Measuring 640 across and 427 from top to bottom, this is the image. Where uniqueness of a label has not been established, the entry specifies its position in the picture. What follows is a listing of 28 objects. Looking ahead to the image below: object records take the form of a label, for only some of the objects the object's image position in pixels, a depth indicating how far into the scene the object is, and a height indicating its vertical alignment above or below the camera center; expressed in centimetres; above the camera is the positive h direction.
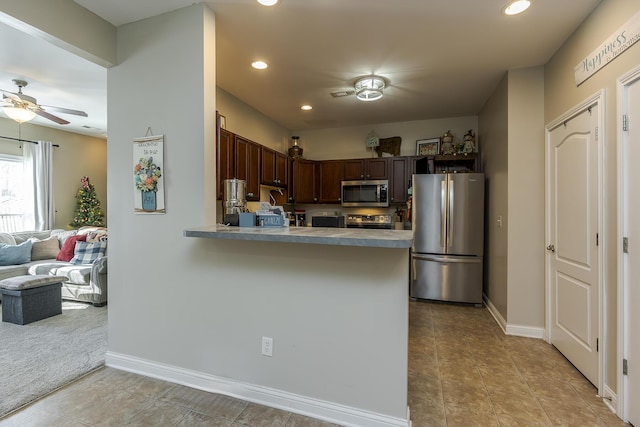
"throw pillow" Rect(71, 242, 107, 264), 434 -52
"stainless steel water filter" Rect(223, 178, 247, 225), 237 +14
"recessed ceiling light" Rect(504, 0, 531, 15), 209 +144
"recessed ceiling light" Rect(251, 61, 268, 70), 298 +149
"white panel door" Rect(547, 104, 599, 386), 220 -22
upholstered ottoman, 333 -93
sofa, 398 -62
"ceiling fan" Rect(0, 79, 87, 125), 350 +132
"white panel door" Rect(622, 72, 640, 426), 177 -23
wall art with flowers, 224 +30
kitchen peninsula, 170 -62
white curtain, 542 +58
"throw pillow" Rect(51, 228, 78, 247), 516 -31
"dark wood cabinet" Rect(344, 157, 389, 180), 493 +74
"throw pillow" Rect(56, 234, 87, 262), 467 -50
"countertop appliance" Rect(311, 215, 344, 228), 351 -8
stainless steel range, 486 -12
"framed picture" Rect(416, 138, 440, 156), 478 +106
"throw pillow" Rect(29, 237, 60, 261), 479 -52
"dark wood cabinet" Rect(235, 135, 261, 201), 340 +59
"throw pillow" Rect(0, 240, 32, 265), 439 -55
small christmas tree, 607 +13
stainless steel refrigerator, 391 -30
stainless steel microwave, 486 +34
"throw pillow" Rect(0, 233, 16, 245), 466 -35
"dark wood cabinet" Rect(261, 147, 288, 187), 405 +66
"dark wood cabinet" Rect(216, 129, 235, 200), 304 +58
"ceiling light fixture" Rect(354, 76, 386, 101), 329 +139
